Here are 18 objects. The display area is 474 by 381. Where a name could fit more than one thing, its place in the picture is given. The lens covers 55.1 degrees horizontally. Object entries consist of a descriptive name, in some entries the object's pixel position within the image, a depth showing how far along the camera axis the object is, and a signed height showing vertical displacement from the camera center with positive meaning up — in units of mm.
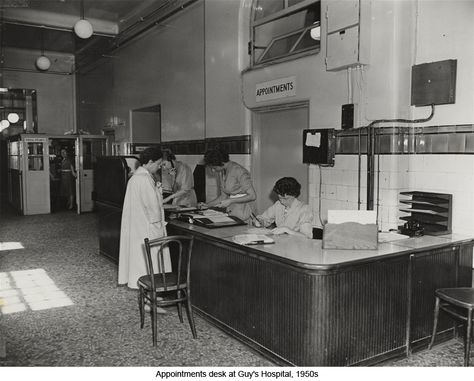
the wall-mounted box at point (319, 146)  4953 +153
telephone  3946 -604
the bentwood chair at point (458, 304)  3140 -1032
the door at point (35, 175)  11398 -394
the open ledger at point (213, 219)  4398 -592
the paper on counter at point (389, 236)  3697 -639
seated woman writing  3918 -479
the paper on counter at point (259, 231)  3936 -622
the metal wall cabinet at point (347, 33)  4457 +1285
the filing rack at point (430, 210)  4027 -456
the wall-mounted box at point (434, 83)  3941 +688
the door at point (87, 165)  11898 -143
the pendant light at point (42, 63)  11570 +2472
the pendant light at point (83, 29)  8094 +2340
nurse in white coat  4227 -534
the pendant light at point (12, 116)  14250 +1387
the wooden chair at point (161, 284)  3559 -1005
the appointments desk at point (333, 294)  2969 -968
